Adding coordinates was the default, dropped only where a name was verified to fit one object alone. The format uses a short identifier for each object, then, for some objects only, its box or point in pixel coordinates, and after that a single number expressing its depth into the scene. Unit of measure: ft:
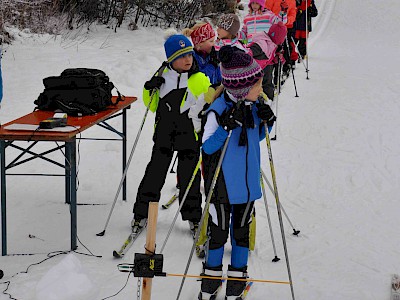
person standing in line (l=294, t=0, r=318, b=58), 46.09
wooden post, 10.79
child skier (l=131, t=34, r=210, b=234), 17.93
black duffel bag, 19.01
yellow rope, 13.93
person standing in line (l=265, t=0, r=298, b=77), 38.83
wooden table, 15.94
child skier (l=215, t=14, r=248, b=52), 22.45
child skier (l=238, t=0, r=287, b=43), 31.60
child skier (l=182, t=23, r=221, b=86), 19.86
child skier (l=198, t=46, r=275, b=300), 13.64
